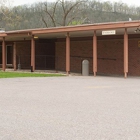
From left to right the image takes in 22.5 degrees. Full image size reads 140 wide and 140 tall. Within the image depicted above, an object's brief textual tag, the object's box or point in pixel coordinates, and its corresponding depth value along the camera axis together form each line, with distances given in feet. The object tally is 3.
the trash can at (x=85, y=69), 77.30
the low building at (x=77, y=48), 71.26
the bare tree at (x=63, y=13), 192.56
